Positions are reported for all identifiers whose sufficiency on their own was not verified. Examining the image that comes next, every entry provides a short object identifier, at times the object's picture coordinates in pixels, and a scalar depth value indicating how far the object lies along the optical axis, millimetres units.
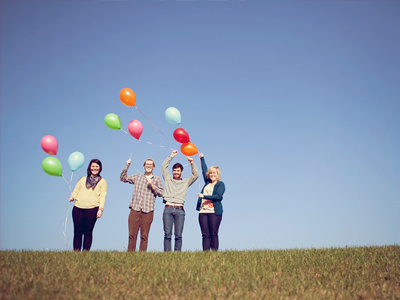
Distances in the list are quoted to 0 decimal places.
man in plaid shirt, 7371
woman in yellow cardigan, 7184
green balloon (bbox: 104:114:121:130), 8180
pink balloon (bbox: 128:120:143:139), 8227
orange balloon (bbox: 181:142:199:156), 8469
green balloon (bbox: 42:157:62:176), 7738
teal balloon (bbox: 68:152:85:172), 7930
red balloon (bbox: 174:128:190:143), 8320
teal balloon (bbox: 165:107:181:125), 8469
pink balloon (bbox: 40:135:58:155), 7832
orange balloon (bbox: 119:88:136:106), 8367
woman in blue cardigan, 7449
